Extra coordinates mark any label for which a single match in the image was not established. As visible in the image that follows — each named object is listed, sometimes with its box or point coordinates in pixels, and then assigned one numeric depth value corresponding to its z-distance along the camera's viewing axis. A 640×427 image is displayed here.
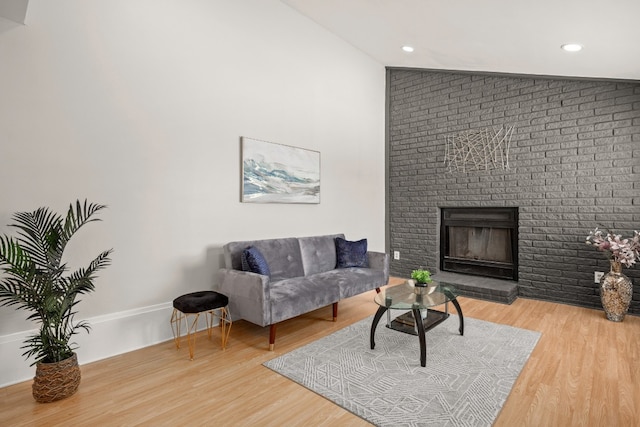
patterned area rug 1.87
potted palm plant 1.92
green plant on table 2.89
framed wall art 3.50
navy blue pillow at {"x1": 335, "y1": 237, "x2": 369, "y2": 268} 4.00
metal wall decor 4.33
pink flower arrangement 3.20
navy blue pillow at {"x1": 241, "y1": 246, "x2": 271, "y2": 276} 2.93
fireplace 4.42
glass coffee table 2.43
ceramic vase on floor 3.23
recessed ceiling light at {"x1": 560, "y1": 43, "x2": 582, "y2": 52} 2.91
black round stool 2.52
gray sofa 2.69
